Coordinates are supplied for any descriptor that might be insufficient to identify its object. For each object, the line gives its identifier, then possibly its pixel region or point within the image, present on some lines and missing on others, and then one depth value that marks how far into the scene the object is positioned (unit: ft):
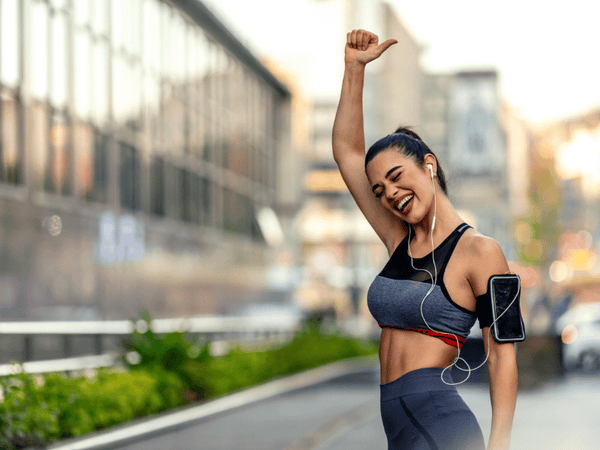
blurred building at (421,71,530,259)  329.52
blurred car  76.74
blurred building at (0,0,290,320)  72.28
